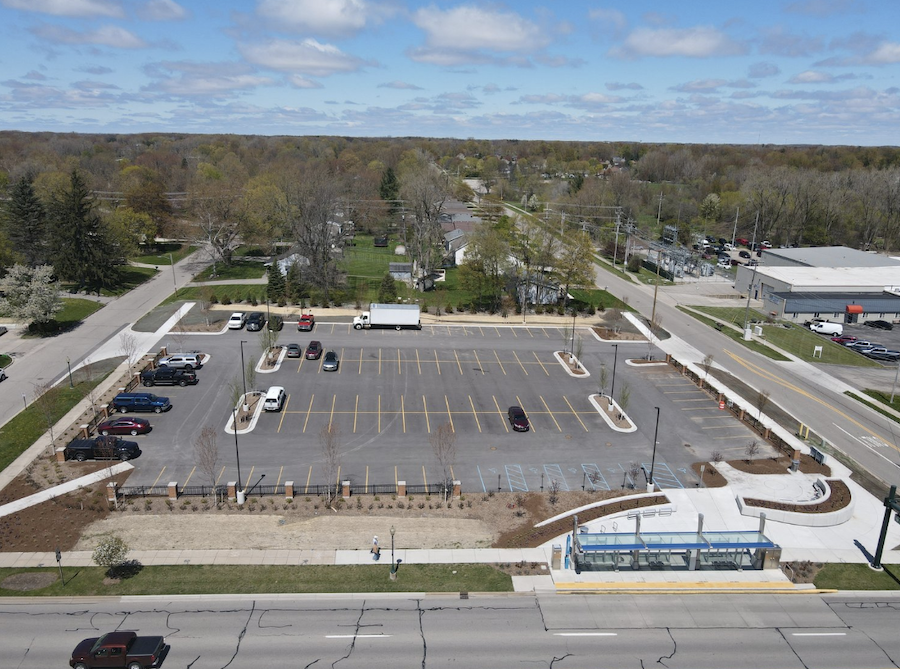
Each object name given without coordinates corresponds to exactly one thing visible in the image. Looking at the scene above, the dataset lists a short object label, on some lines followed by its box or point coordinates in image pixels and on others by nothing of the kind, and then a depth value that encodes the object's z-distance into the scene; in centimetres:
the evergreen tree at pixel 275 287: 6981
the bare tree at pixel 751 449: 3875
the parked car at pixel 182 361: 4950
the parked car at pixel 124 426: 3903
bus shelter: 2836
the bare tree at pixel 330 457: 3344
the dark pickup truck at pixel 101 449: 3603
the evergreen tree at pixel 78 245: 7194
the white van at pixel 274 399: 4281
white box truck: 6219
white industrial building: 7156
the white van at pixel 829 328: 6625
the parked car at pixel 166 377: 4609
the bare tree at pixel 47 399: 3903
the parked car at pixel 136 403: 4216
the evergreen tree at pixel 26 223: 7506
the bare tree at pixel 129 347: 5144
